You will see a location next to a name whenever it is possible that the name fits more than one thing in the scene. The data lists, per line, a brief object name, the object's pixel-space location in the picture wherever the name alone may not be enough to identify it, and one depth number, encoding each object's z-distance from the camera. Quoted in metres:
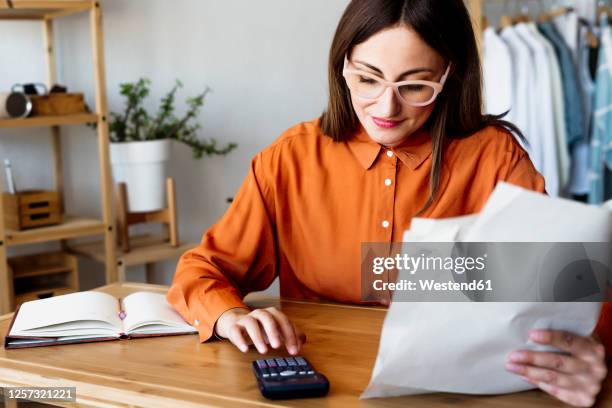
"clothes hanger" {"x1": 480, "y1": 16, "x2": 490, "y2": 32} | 3.60
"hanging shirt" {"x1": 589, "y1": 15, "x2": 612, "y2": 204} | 3.42
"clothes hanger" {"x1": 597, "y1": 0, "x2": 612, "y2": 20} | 3.58
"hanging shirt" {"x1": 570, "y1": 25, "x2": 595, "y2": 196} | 3.53
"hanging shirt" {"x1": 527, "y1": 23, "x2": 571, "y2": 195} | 3.46
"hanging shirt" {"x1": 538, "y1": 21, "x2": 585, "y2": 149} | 3.46
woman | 1.48
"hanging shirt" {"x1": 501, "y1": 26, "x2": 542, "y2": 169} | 3.46
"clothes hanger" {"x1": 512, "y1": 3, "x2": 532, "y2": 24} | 3.68
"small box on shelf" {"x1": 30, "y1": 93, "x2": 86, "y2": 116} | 2.85
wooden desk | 1.07
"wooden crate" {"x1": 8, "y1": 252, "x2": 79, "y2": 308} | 2.92
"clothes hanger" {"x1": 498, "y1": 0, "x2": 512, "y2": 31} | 3.62
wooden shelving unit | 2.75
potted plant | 3.04
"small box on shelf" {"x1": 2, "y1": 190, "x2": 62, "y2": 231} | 2.82
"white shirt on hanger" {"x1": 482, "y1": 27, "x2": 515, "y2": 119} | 3.47
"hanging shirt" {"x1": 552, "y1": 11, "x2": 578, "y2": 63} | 3.53
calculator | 1.07
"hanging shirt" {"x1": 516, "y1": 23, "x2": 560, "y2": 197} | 3.45
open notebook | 1.35
